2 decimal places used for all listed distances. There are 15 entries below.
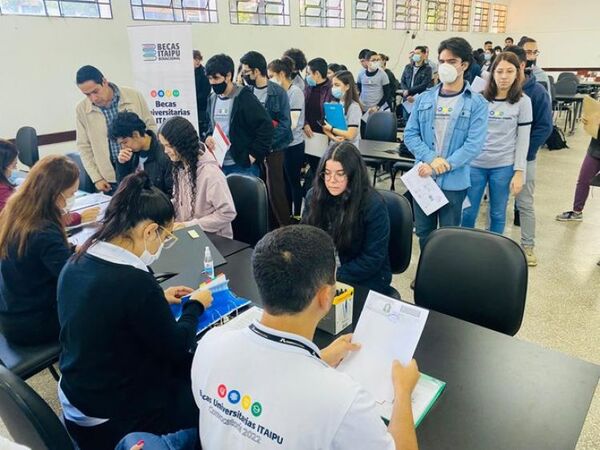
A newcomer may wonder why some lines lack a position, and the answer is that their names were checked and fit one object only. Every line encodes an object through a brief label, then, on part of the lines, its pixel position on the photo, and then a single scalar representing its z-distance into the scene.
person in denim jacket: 2.38
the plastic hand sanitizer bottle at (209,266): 1.78
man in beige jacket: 3.12
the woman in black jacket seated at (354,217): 1.87
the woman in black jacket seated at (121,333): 1.12
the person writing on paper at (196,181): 2.32
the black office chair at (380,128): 4.63
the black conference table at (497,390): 0.97
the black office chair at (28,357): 1.69
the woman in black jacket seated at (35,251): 1.60
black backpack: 6.79
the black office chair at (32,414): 0.94
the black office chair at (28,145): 3.87
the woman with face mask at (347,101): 3.83
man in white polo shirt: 0.75
